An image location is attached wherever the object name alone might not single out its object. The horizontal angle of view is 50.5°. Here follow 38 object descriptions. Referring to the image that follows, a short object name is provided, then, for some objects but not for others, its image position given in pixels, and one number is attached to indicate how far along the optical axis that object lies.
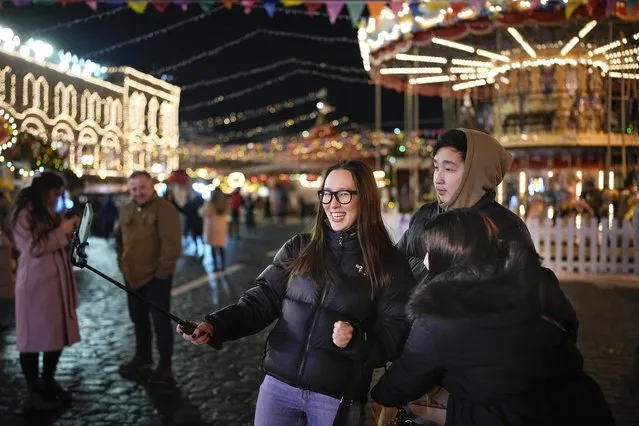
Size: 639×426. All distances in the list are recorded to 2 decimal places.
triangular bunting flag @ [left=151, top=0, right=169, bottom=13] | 8.80
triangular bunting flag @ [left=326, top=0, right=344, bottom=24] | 8.62
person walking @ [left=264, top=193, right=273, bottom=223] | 37.41
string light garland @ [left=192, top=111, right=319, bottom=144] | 40.39
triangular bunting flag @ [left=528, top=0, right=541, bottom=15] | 11.29
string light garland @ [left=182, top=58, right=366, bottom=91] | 17.39
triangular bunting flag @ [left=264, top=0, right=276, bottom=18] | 9.00
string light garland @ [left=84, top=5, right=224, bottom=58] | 13.86
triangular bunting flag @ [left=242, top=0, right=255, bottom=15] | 8.98
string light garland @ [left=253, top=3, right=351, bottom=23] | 11.14
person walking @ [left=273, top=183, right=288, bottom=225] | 33.81
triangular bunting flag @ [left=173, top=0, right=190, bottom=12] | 8.78
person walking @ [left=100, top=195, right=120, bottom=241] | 20.73
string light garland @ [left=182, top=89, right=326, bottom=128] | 31.30
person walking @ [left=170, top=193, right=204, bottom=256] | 17.78
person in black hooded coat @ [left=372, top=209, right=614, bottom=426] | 2.12
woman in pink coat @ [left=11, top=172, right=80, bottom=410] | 5.13
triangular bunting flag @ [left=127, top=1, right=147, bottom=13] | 8.57
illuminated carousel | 13.41
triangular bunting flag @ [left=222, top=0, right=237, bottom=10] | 9.08
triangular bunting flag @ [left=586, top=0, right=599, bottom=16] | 10.13
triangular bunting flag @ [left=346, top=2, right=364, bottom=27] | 8.71
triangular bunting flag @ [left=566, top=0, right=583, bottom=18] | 9.89
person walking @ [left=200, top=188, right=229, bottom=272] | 14.10
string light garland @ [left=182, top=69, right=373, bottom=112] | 19.27
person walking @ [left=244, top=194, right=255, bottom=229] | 29.30
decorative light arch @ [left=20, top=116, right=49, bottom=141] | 19.28
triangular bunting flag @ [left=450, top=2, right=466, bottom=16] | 11.44
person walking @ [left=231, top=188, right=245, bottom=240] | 23.42
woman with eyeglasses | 2.68
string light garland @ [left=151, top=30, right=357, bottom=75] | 14.71
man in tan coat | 5.93
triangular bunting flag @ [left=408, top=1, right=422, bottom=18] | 10.96
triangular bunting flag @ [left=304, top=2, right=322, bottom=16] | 9.52
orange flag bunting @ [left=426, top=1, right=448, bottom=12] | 9.62
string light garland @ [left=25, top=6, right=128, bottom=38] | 12.09
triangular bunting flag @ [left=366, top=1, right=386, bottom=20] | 9.50
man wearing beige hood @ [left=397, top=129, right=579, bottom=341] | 2.95
